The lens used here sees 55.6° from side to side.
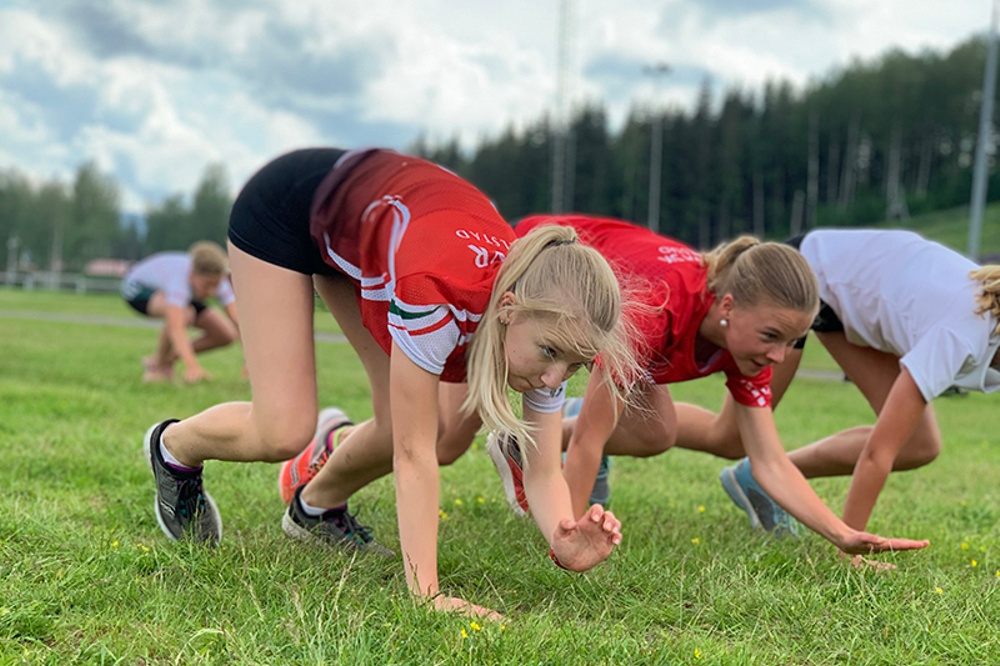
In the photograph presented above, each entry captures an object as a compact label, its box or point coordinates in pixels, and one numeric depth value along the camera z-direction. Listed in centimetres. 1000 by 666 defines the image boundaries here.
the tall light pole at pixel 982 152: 1919
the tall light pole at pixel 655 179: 6128
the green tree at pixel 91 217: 8712
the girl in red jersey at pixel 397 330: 274
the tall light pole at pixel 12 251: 8919
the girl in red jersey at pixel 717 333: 358
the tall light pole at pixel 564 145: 4714
